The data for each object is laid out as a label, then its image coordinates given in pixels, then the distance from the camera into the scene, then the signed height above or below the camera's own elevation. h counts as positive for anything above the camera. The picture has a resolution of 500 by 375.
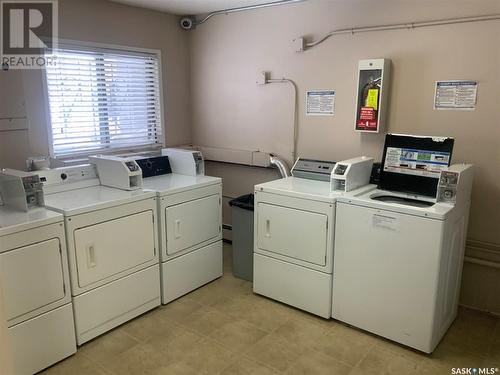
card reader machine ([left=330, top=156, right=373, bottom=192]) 2.86 -0.42
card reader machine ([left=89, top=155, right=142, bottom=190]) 2.99 -0.44
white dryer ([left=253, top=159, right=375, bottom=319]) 2.85 -0.91
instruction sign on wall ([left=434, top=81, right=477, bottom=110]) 2.81 +0.15
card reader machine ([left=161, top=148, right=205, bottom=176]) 3.60 -0.43
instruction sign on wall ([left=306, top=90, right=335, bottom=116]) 3.46 +0.11
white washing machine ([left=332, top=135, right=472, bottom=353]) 2.44 -0.84
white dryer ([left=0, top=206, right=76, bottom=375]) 2.23 -1.00
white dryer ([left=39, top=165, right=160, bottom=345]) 2.58 -0.90
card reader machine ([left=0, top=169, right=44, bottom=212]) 2.51 -0.49
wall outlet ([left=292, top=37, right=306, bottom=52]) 3.48 +0.60
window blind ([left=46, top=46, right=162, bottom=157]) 3.29 +0.11
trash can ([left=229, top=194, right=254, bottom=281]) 3.51 -1.07
